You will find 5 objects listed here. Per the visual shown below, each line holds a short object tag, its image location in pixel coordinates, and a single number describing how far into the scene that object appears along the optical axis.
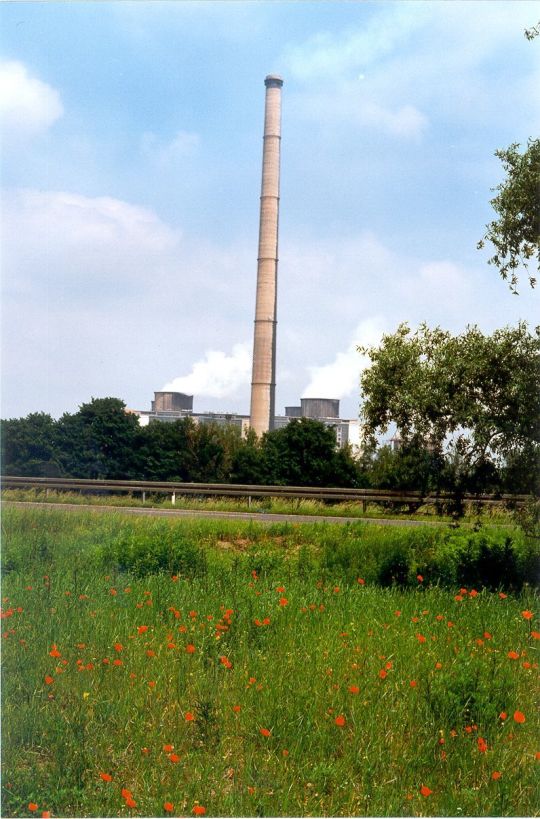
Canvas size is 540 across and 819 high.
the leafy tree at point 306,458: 33.53
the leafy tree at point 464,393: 10.52
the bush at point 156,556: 9.70
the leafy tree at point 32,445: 29.91
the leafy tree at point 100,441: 33.59
